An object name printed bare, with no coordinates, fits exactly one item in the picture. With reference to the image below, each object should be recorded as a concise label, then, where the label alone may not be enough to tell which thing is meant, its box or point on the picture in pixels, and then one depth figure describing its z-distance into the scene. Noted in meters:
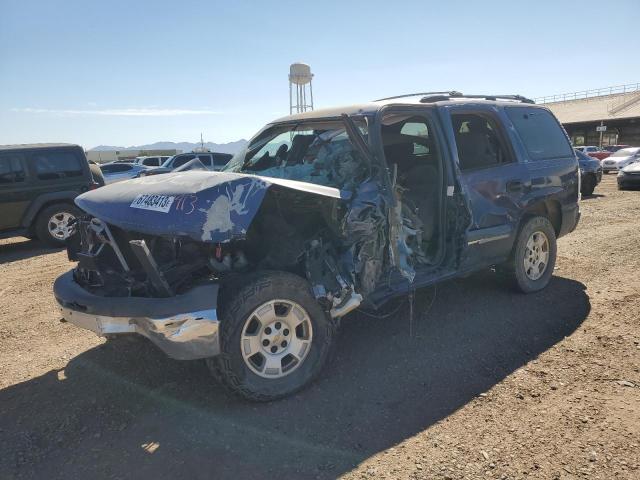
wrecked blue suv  2.92
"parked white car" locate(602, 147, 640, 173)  22.05
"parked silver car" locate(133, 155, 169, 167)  20.30
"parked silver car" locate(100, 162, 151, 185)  17.86
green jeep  8.72
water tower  35.19
